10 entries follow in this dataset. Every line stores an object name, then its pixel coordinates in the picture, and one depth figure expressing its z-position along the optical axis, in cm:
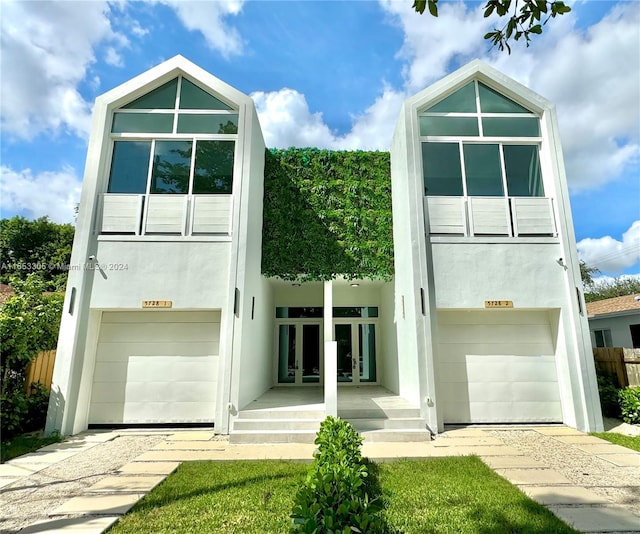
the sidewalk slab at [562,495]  390
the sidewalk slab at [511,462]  501
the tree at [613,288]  3432
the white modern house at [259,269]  722
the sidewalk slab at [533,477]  443
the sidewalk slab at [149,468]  485
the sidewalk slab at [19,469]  487
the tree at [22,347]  658
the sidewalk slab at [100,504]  366
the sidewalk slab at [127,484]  425
